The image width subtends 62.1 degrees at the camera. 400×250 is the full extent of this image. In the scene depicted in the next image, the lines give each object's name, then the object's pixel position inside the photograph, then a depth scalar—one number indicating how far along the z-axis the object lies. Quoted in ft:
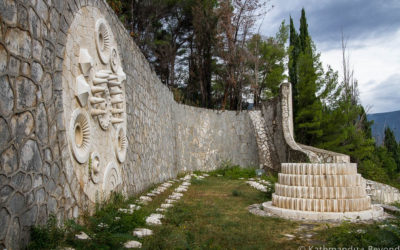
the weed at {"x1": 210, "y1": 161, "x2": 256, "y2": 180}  38.09
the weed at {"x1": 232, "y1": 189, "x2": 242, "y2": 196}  24.15
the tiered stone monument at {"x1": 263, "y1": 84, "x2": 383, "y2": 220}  16.37
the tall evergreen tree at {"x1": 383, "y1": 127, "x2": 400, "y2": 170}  66.03
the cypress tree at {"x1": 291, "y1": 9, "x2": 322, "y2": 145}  46.91
